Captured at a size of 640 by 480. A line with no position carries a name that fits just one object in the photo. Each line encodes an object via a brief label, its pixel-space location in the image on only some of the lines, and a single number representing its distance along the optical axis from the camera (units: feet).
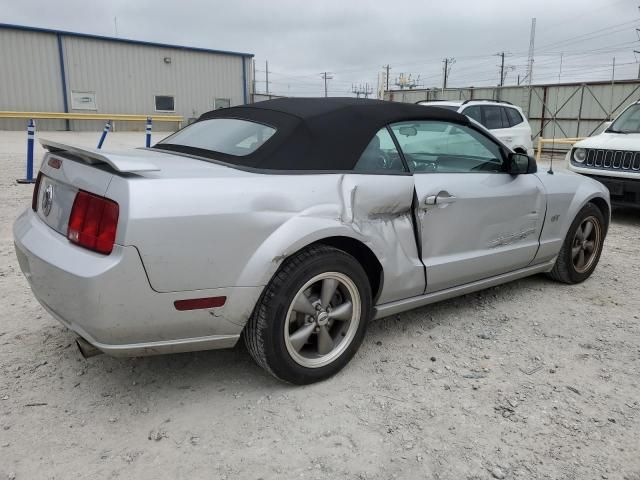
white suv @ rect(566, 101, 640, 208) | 23.07
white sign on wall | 78.74
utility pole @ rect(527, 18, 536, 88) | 88.89
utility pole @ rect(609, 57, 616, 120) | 60.64
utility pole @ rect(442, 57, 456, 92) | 91.97
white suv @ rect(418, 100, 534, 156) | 34.81
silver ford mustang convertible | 7.32
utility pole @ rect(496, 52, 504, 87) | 206.80
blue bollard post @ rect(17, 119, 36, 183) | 29.55
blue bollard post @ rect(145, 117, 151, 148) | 41.01
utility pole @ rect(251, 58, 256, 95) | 95.13
